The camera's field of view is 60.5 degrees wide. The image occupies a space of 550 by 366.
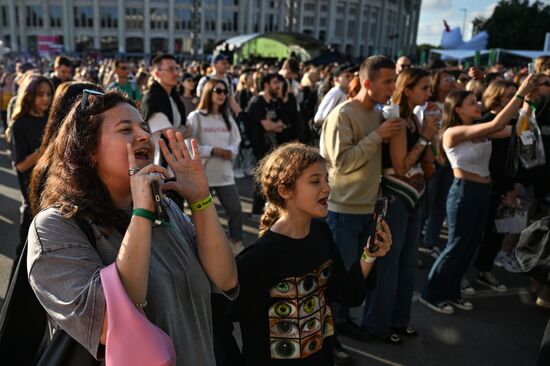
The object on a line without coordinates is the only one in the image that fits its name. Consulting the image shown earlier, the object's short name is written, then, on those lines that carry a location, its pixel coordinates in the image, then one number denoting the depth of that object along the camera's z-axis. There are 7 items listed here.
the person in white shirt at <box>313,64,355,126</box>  6.46
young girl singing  2.20
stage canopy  36.69
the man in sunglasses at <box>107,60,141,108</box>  7.23
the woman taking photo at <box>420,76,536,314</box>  3.90
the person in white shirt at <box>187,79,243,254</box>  4.99
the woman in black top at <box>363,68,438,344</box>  3.34
